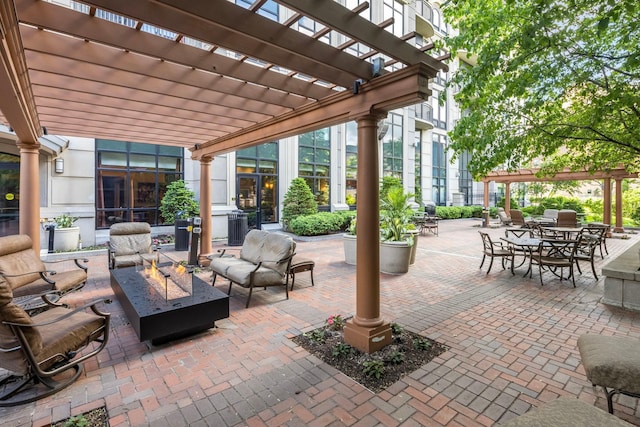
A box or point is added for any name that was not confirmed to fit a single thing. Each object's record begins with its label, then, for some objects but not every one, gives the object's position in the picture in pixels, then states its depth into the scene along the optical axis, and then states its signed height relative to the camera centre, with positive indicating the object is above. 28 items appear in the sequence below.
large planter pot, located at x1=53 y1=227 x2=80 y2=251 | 8.57 -0.73
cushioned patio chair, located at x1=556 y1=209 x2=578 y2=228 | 12.46 -0.33
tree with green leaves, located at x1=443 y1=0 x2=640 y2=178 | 4.24 +1.91
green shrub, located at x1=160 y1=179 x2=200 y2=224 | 10.72 +0.30
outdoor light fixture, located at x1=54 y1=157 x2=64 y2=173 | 9.20 +1.36
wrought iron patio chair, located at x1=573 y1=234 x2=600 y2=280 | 6.52 -0.91
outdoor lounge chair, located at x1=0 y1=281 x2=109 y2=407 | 2.55 -1.18
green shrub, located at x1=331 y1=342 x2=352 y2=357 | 3.43 -1.52
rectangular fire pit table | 3.46 -1.14
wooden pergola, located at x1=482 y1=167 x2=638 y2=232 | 13.70 +1.58
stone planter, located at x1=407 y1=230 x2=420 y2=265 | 7.76 -0.94
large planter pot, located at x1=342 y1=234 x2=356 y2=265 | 7.87 -0.92
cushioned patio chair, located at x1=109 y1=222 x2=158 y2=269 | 6.40 -0.72
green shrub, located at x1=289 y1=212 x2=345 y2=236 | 12.60 -0.52
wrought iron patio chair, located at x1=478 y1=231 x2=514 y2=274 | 7.09 -0.96
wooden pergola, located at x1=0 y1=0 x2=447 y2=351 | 2.39 +1.45
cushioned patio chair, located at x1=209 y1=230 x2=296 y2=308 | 5.05 -0.91
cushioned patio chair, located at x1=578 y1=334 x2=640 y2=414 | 2.24 -1.14
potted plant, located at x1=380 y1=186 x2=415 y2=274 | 7.06 -0.51
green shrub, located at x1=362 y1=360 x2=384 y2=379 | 3.03 -1.52
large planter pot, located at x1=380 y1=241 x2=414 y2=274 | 7.02 -1.02
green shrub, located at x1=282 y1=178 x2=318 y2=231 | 13.62 +0.37
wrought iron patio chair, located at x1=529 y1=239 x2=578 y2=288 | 6.18 -0.98
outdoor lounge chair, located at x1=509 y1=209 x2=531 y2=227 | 14.98 -0.29
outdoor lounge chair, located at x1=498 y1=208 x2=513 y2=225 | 16.55 -0.42
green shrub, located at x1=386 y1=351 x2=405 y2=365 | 3.27 -1.53
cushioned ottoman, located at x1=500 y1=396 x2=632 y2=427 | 1.77 -1.19
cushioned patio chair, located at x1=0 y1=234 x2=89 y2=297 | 4.30 -0.85
